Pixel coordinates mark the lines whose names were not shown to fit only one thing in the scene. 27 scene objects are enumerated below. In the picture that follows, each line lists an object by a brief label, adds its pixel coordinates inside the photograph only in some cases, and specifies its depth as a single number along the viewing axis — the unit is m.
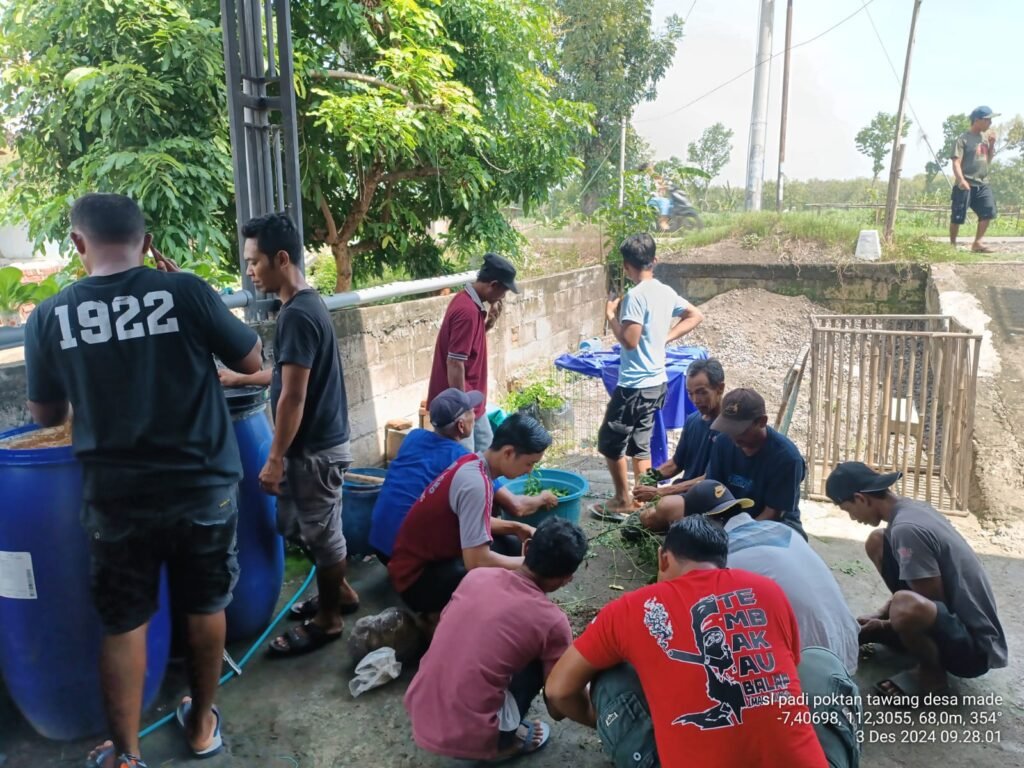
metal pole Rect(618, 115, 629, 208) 10.07
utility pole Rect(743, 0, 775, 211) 16.23
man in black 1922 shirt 2.13
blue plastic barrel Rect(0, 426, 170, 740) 2.30
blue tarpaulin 5.51
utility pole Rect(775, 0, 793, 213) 17.99
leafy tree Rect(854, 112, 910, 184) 39.66
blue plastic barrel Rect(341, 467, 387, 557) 3.85
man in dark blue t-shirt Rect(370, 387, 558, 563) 3.24
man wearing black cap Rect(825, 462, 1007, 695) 2.78
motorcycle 16.80
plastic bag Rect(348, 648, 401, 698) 2.86
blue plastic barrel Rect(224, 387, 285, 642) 3.02
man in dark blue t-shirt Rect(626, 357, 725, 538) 3.80
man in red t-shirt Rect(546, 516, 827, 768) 1.81
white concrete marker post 12.00
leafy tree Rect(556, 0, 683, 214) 16.50
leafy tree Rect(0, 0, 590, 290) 4.83
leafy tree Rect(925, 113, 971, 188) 36.94
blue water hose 2.64
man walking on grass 9.62
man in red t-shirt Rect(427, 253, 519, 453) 4.15
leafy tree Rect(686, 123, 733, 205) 41.98
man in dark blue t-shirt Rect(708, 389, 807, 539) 3.38
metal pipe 2.78
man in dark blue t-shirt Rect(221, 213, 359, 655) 2.82
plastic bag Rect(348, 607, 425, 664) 3.01
